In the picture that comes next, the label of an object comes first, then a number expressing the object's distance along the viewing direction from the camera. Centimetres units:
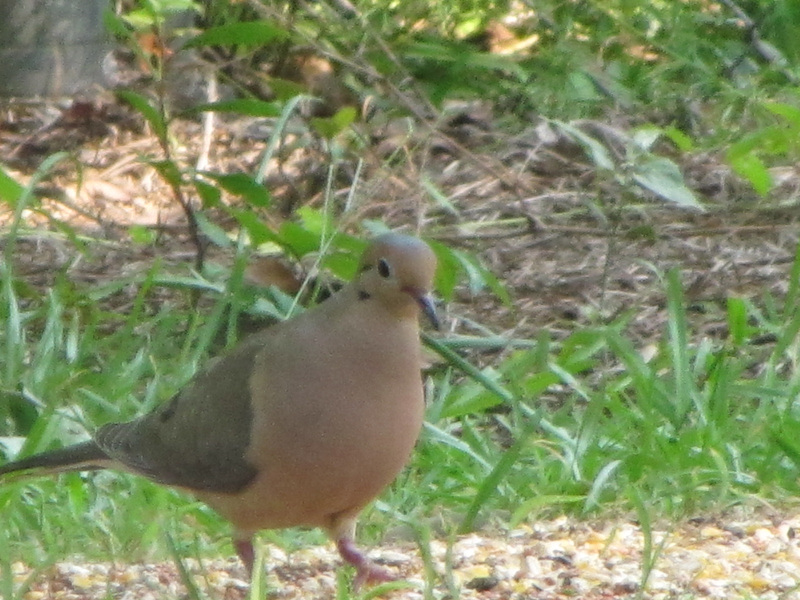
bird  630
